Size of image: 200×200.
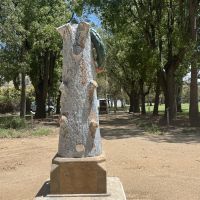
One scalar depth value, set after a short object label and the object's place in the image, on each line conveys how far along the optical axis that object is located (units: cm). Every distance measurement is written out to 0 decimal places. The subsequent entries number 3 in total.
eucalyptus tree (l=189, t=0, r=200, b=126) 1402
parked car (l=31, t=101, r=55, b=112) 2611
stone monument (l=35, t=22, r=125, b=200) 345
